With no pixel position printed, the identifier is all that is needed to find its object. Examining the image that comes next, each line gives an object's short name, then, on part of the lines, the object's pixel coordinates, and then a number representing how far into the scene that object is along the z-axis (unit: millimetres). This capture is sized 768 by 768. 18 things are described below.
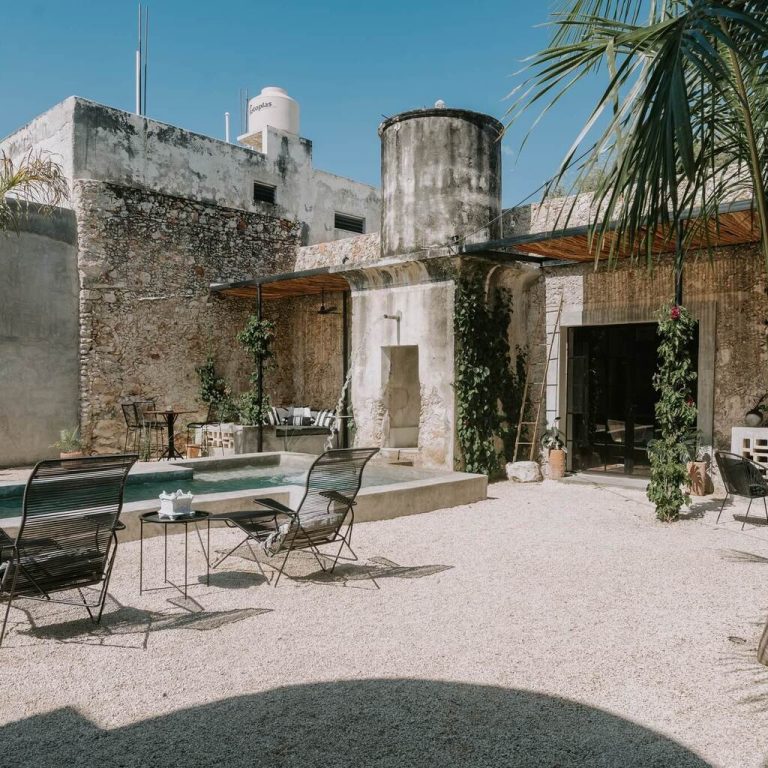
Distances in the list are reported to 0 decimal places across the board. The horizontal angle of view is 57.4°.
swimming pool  7570
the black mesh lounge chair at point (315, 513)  4676
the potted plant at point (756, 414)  7629
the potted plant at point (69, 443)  10266
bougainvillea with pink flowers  6613
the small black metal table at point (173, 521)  4383
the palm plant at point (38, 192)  9961
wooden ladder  9484
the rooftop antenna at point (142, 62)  14703
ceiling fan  12547
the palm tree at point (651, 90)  2264
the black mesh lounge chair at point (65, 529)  3430
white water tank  15234
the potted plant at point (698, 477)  7879
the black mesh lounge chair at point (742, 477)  6211
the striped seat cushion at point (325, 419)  11883
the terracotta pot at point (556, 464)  9320
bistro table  10656
